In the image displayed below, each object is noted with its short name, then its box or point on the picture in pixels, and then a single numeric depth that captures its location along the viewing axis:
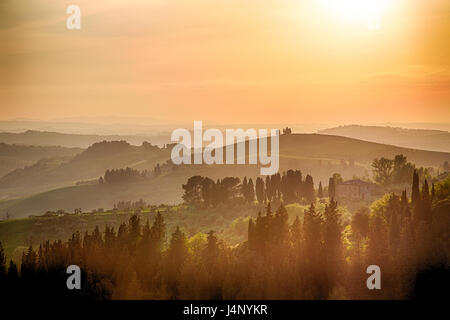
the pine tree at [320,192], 106.19
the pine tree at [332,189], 102.18
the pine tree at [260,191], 102.56
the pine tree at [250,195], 105.88
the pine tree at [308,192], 100.50
